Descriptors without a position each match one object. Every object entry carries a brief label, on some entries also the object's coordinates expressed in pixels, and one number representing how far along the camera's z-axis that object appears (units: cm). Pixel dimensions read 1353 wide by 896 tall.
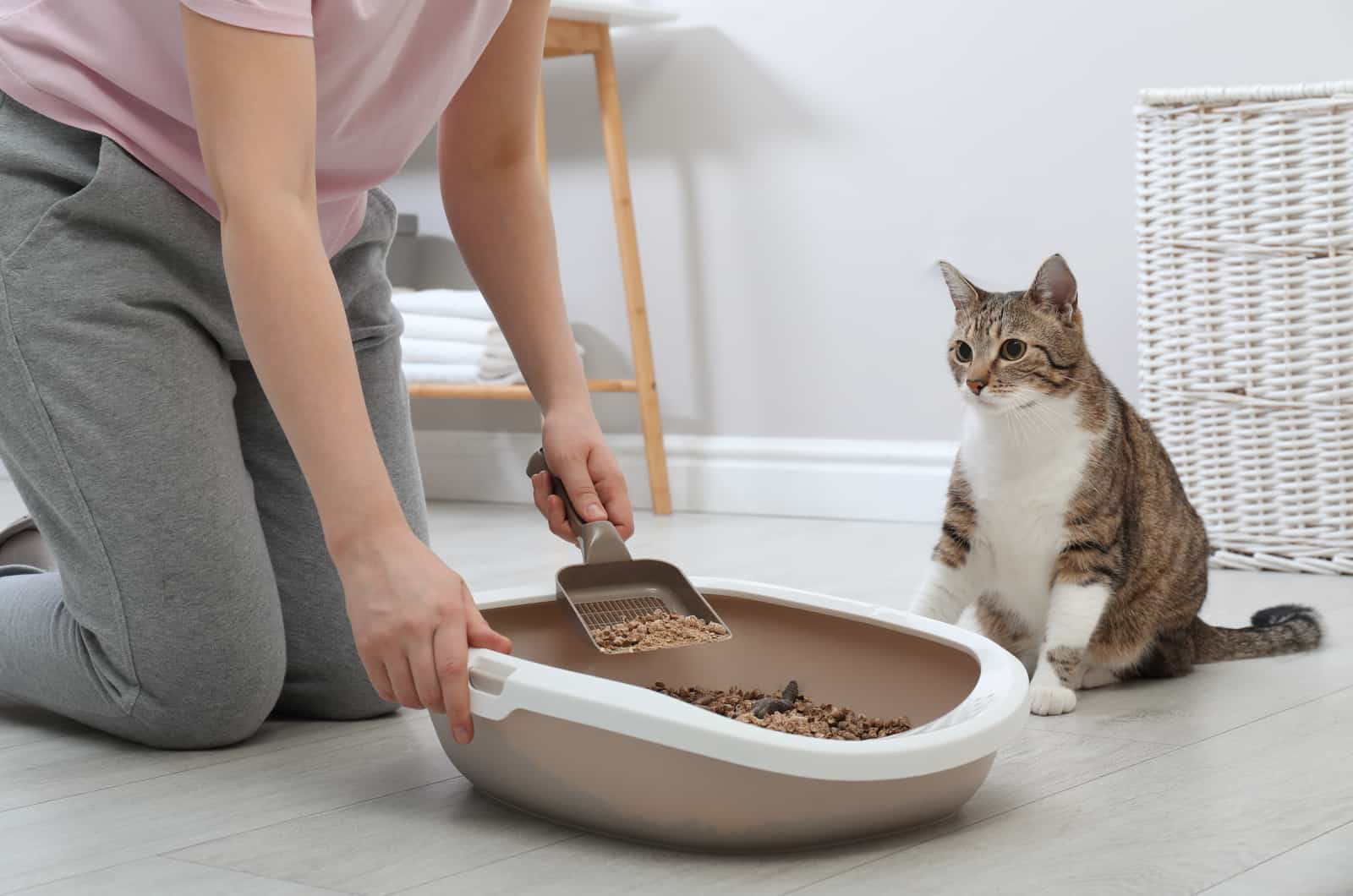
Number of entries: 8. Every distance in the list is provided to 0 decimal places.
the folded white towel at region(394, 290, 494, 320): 402
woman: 256
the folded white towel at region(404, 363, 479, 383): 401
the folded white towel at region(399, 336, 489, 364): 400
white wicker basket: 328
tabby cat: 277
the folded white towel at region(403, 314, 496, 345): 401
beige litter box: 228
